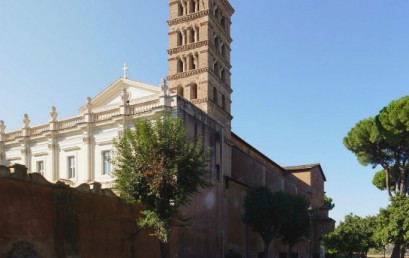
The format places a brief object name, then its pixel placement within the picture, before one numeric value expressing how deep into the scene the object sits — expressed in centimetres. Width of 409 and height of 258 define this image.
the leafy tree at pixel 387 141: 3869
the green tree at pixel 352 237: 3959
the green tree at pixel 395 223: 3167
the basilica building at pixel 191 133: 3103
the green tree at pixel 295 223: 4119
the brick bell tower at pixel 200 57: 4094
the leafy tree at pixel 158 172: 2109
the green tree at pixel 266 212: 3894
